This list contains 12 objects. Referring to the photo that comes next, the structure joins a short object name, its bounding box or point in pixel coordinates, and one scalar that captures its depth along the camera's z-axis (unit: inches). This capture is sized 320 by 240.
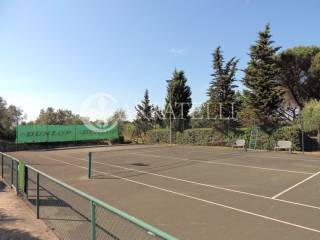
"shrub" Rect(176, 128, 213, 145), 980.8
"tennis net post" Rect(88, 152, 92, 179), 426.5
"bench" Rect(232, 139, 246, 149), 841.2
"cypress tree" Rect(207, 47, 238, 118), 1199.9
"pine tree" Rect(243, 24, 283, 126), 934.9
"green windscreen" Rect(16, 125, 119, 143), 1032.2
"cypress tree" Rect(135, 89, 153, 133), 1547.9
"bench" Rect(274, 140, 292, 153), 748.7
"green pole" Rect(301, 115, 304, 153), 764.9
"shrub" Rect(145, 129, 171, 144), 1143.5
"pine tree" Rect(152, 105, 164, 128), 1355.0
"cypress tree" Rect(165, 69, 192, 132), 1244.1
